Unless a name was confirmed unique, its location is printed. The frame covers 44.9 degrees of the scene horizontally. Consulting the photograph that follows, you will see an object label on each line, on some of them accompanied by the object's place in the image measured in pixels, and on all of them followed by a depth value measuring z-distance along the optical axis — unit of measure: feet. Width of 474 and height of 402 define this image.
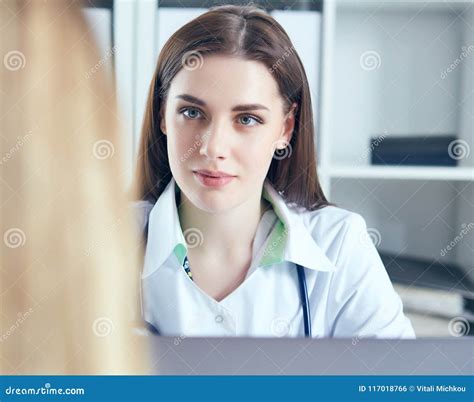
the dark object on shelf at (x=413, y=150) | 4.82
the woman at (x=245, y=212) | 4.58
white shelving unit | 4.77
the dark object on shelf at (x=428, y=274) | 4.84
